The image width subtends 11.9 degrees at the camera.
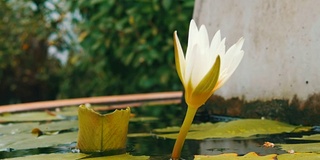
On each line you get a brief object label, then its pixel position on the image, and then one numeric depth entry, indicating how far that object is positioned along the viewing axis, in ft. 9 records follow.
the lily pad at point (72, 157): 3.94
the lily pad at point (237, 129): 4.42
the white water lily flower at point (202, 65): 3.79
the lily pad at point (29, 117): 5.23
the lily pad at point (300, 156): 3.82
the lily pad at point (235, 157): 3.80
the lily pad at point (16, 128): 4.73
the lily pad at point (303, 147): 3.97
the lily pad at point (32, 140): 4.32
